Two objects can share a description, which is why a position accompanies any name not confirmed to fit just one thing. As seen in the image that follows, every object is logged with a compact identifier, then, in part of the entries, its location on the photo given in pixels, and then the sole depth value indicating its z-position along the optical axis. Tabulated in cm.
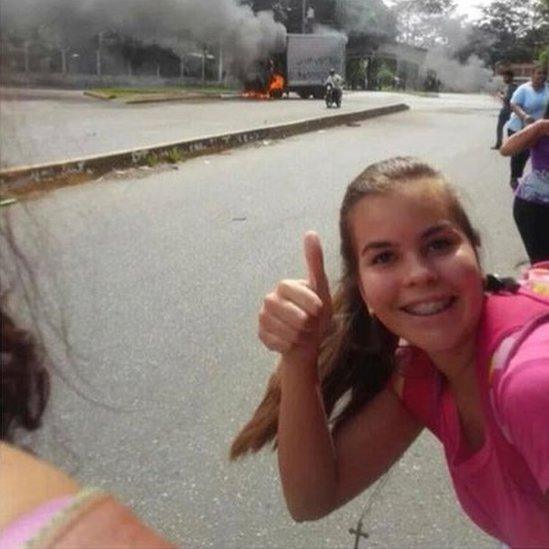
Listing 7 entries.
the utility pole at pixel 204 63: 4482
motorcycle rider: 3070
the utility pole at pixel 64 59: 3712
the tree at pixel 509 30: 6331
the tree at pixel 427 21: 6450
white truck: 4081
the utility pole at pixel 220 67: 4347
